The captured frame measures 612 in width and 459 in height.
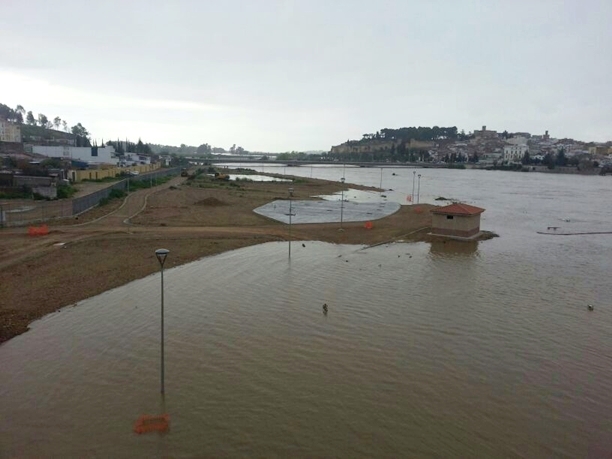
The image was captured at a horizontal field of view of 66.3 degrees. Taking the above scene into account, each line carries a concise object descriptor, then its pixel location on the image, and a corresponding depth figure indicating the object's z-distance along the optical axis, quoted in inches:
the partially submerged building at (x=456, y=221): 1289.4
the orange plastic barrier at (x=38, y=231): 1057.5
